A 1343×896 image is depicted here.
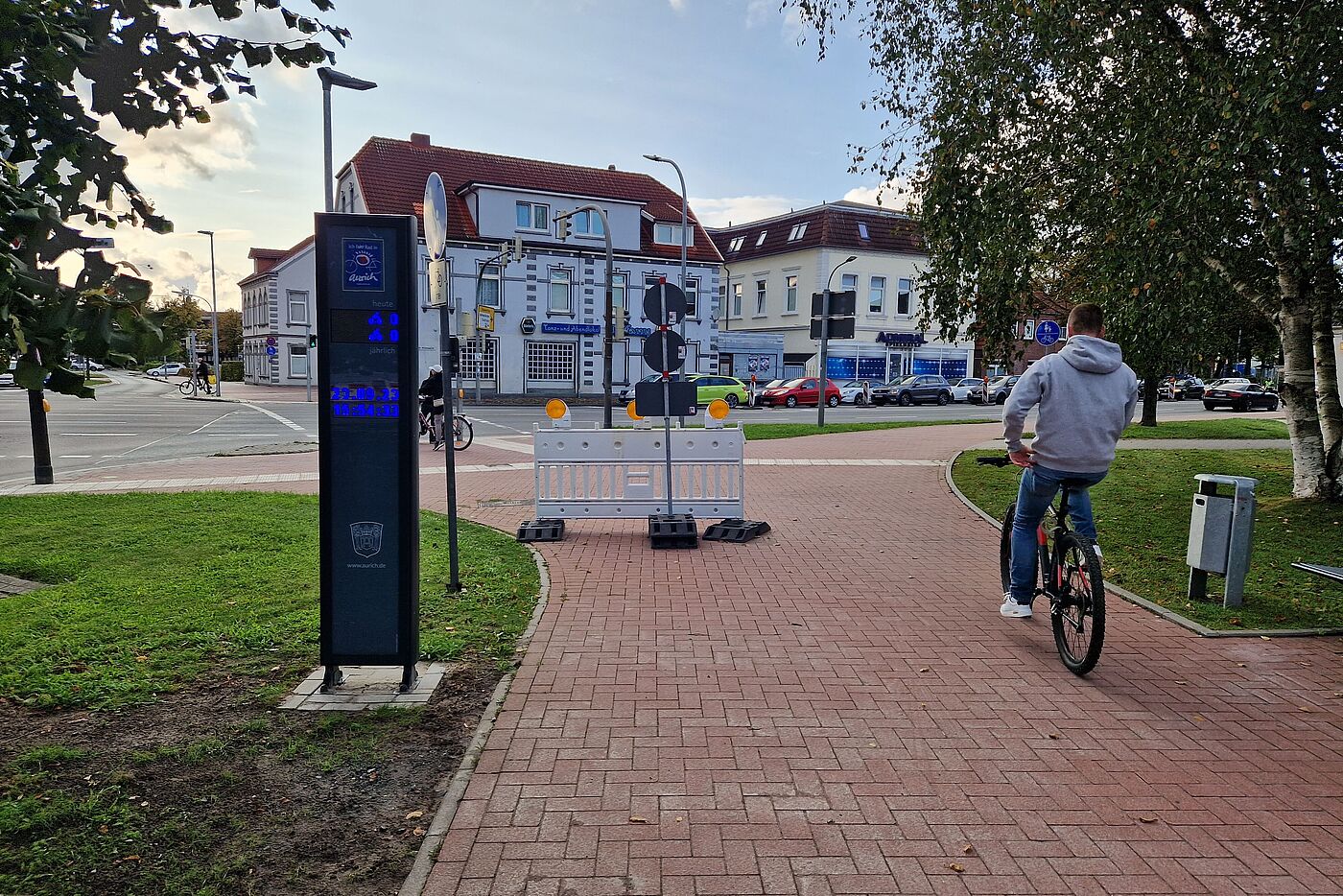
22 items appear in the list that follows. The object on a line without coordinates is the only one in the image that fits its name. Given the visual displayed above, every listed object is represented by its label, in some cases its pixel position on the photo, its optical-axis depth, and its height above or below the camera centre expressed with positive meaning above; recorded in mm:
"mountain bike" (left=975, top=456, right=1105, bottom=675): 4887 -1226
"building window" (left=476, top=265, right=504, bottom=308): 44612 +3128
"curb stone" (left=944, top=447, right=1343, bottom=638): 5906 -1633
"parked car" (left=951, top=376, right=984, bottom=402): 50459 -1210
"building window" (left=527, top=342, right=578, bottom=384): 46625 -376
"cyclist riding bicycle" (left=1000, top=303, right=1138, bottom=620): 5289 -212
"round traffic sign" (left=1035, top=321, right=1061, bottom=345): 22797 +931
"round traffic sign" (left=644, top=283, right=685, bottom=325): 8719 +513
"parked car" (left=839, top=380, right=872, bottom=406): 47656 -1535
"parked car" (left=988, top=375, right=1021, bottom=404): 51438 -1217
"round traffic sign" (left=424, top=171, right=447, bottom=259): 6098 +887
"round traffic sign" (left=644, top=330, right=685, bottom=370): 8719 +71
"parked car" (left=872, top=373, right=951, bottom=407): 48719 -1362
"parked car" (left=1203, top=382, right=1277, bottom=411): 44625 -1021
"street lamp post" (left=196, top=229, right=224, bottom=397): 59153 +1641
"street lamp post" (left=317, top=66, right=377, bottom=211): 16781 +4995
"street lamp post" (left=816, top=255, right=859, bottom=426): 21797 +621
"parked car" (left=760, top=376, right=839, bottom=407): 42906 -1475
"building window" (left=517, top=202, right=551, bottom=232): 44781 +6655
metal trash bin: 6422 -1084
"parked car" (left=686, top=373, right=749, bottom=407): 39969 -1278
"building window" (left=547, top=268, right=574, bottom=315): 46562 +3187
